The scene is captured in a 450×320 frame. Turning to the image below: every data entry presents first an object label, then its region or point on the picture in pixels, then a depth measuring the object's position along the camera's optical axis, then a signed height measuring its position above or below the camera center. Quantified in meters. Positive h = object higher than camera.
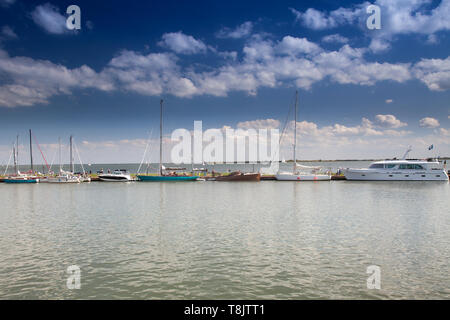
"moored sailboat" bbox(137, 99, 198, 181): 82.62 -2.91
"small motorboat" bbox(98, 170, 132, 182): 83.62 -2.85
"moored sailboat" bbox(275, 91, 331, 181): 79.25 -2.67
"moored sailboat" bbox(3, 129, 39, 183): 83.12 -3.24
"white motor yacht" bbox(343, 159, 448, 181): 76.12 -1.65
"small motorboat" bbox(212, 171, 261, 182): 82.31 -2.94
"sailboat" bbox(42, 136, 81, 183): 81.14 -3.25
